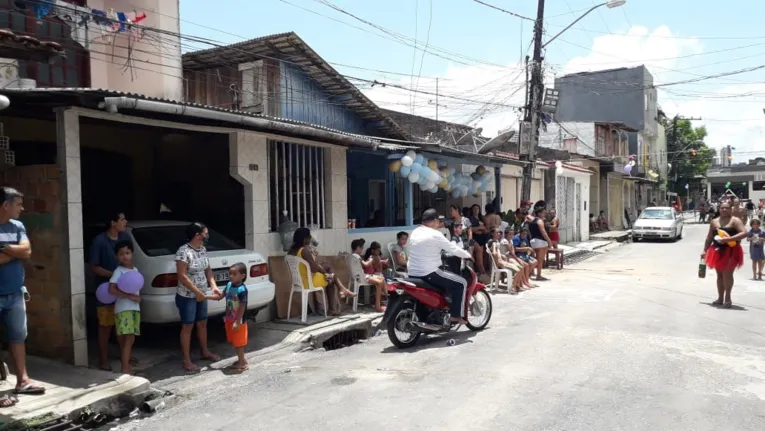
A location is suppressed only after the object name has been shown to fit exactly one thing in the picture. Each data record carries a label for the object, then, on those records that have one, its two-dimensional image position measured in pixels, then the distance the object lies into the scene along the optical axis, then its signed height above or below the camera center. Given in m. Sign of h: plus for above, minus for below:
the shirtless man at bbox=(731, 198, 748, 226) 10.36 -0.13
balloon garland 11.90 +0.71
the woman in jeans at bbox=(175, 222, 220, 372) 6.42 -0.83
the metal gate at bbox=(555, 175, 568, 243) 23.19 +0.03
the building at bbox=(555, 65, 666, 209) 43.00 +7.76
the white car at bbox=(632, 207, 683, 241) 26.03 -1.04
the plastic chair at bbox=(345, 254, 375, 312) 9.54 -1.15
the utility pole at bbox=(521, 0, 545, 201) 16.02 +3.01
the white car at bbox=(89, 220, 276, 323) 6.67 -0.69
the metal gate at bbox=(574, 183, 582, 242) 24.98 -0.55
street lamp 14.69 +5.10
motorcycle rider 7.42 -0.69
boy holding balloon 6.04 -0.98
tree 50.25 +4.29
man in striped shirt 4.98 -0.60
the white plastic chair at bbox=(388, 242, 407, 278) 11.23 -1.00
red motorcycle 7.29 -1.36
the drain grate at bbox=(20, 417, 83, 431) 4.55 -1.73
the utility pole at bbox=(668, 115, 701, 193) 48.71 +5.10
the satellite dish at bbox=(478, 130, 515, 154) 14.96 +1.63
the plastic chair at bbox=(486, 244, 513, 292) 11.99 -1.48
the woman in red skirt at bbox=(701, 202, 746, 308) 9.62 -0.82
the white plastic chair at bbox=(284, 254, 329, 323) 8.57 -1.12
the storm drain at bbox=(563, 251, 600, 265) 18.67 -1.86
